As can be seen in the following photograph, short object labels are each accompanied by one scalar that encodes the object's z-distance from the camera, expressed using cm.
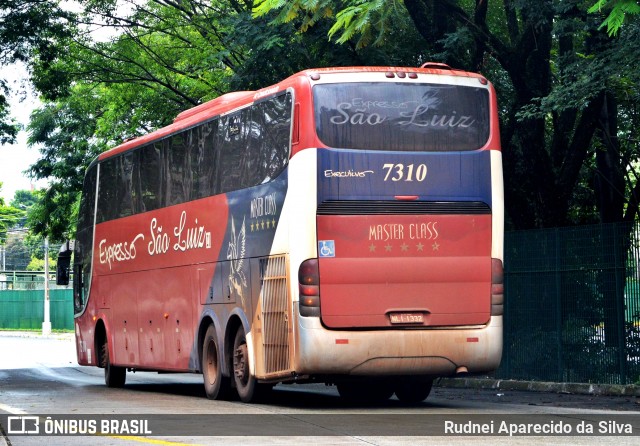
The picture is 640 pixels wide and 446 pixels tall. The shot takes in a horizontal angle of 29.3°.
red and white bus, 1487
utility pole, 6205
